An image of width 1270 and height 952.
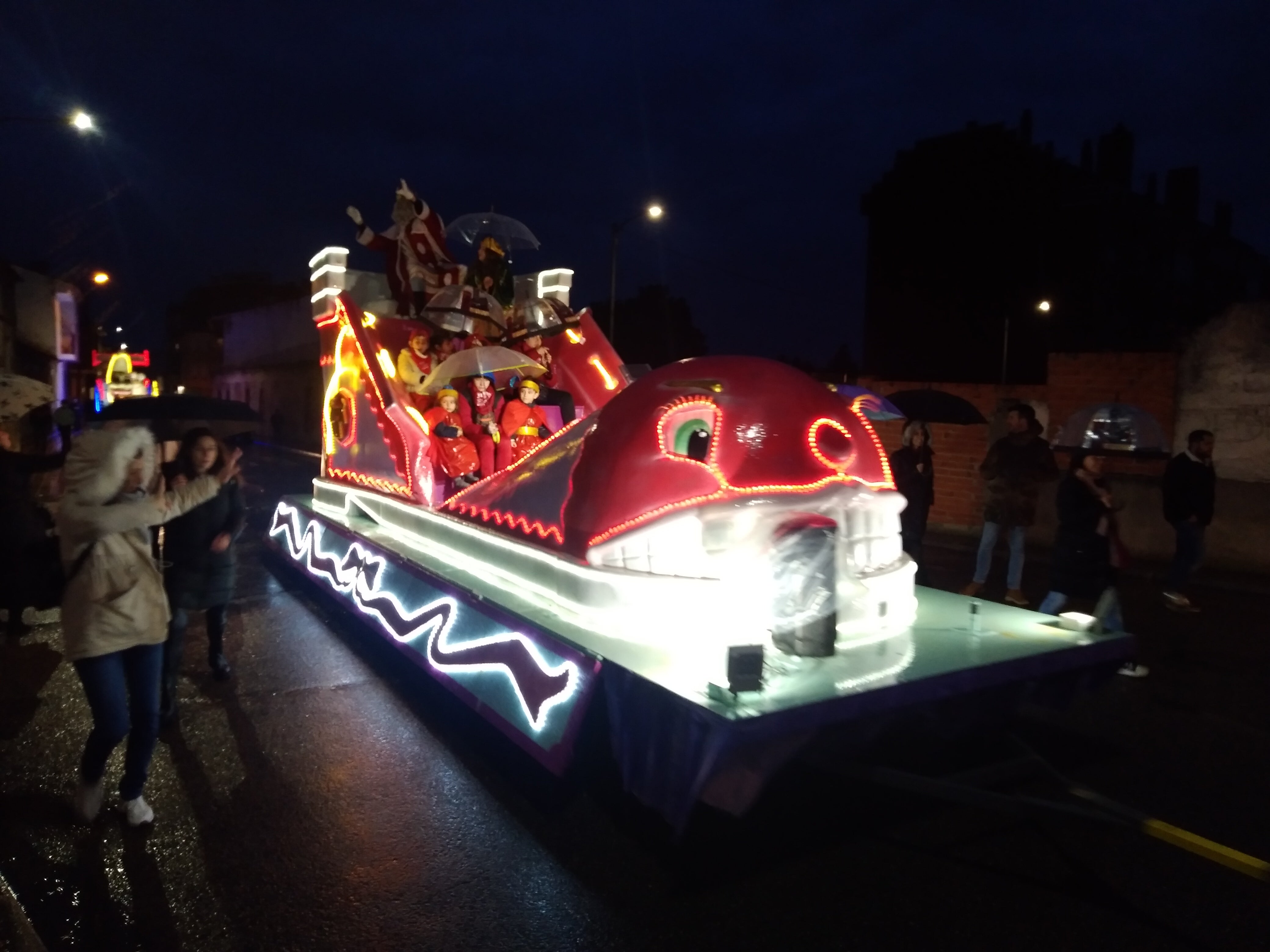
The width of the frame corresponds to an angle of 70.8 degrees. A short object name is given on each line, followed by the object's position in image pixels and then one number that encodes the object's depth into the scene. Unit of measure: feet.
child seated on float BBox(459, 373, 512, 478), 23.65
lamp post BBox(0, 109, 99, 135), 37.65
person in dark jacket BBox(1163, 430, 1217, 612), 24.02
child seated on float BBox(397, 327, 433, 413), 25.71
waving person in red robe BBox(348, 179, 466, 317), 28.43
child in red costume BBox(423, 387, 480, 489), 22.89
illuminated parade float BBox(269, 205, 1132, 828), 10.96
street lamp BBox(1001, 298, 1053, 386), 82.69
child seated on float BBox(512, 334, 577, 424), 26.68
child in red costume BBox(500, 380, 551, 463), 23.81
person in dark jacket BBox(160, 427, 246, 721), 15.48
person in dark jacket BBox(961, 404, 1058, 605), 23.20
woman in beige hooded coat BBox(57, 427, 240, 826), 10.91
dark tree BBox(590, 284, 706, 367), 115.44
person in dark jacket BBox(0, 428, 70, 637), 17.93
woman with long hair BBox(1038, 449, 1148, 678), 17.72
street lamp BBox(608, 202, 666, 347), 57.06
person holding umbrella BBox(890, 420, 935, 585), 24.20
